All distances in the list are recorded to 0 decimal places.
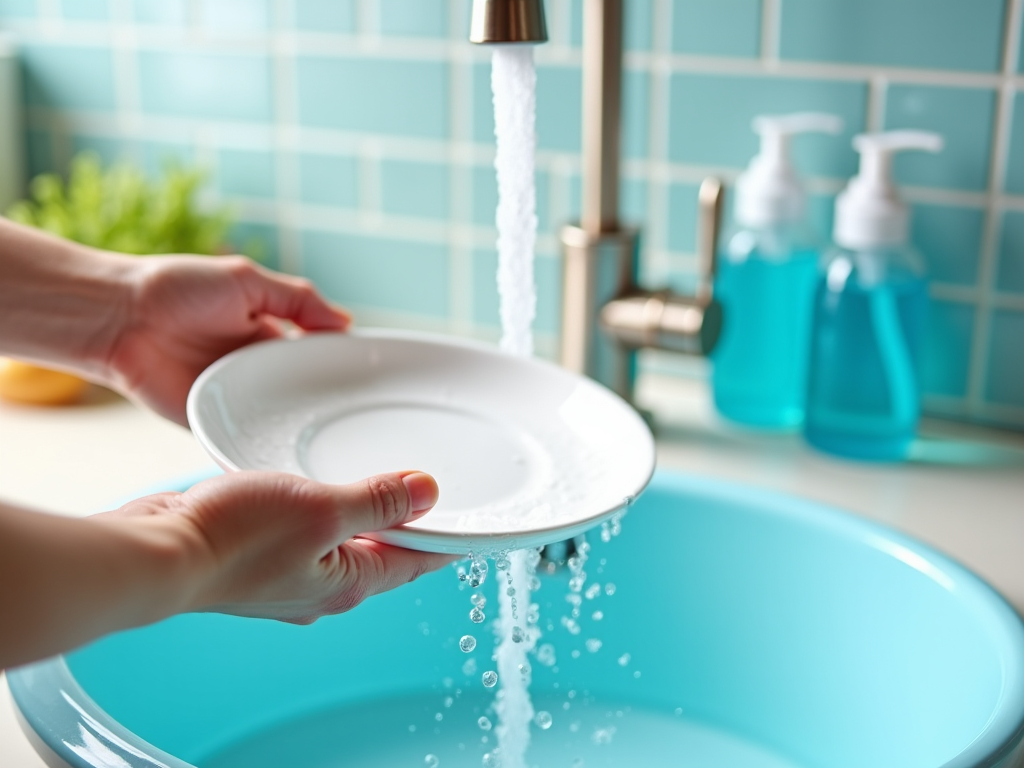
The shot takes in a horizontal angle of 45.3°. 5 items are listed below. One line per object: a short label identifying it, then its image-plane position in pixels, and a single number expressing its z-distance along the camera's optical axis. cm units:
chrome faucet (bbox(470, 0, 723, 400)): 81
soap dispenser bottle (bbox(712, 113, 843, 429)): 84
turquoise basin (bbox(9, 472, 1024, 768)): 69
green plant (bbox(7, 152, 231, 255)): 99
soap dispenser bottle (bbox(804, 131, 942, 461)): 79
